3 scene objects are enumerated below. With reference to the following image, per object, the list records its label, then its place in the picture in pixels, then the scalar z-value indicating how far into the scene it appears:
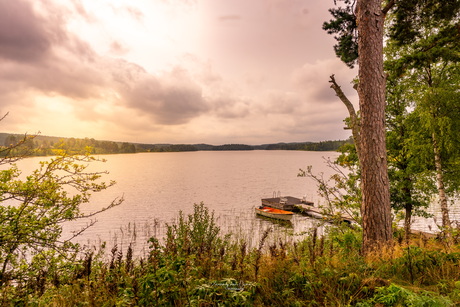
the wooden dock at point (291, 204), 26.84
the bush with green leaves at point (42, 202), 4.67
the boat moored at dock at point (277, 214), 24.42
